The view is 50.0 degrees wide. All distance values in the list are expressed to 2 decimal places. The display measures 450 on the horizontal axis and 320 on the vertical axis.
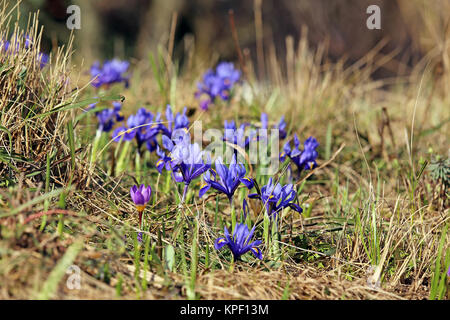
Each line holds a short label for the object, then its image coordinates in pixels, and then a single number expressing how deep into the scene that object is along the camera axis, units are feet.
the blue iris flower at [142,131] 8.75
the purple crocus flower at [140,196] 6.34
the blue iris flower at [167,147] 7.10
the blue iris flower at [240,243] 6.11
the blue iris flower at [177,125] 8.53
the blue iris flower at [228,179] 6.58
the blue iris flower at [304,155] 8.15
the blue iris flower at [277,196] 6.55
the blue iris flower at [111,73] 12.13
